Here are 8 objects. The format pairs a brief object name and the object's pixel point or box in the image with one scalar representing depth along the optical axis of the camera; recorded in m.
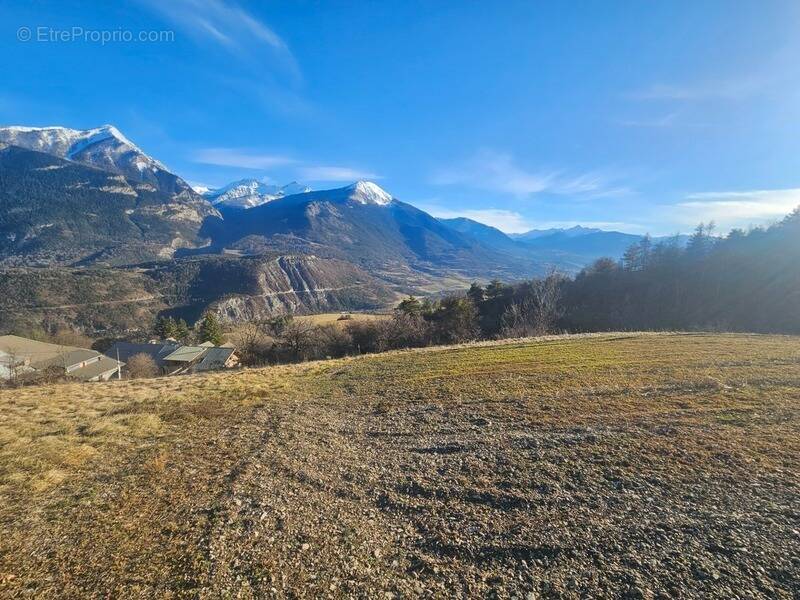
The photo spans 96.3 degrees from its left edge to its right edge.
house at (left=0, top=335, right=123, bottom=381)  54.12
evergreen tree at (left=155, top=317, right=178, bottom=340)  90.31
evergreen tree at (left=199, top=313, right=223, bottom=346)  80.50
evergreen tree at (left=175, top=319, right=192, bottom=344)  90.59
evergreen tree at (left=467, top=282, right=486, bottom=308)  73.19
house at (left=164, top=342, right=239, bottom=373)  58.12
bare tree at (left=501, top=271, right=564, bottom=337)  52.59
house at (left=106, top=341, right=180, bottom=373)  68.56
